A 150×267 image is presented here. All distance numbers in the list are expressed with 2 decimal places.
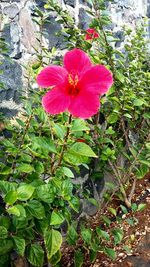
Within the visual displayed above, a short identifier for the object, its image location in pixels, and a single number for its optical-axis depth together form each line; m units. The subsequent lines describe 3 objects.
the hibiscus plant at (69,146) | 0.93
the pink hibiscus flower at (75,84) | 0.88
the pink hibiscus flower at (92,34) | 1.85
